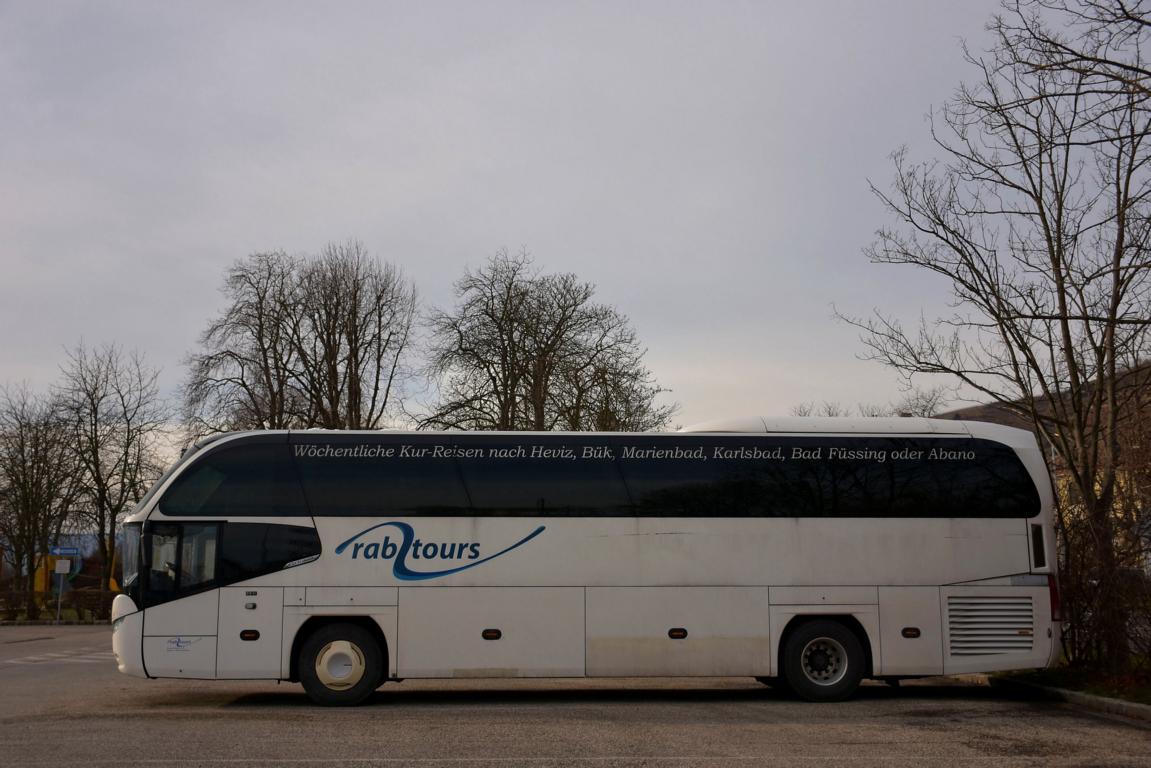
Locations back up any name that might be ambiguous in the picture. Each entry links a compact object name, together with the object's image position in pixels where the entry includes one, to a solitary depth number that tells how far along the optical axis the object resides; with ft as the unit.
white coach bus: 44.70
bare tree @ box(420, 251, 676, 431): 114.21
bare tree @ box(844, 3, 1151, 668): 45.98
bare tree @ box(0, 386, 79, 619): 144.56
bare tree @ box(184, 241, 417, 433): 130.62
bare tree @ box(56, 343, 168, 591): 145.28
